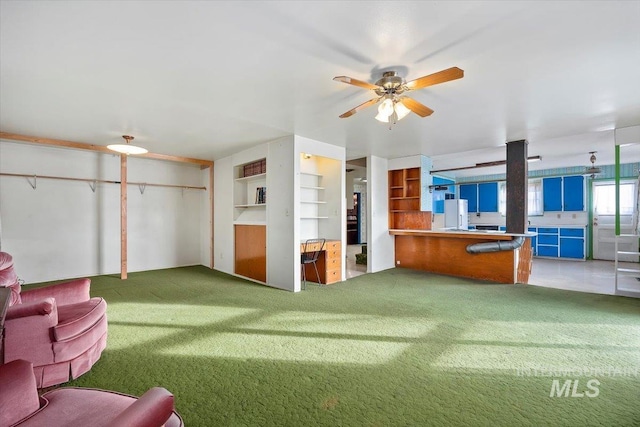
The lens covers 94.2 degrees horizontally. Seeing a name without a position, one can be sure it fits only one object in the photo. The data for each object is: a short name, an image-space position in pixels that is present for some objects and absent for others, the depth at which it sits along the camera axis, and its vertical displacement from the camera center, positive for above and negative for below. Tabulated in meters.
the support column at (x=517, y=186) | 5.30 +0.50
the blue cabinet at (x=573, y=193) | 8.19 +0.58
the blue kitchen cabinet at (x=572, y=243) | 7.91 -0.78
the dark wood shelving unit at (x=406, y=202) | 6.66 +0.29
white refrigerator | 9.26 +0.04
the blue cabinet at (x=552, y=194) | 8.50 +0.59
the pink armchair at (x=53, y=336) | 2.02 -0.88
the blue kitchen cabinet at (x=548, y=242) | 8.29 -0.78
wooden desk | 5.35 -0.94
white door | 7.79 -0.08
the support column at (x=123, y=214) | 5.66 +0.01
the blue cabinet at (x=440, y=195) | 9.12 +0.65
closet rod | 5.15 +0.68
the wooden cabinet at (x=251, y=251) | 5.41 -0.71
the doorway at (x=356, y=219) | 7.25 -0.19
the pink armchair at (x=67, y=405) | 1.04 -0.80
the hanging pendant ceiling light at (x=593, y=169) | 6.87 +1.06
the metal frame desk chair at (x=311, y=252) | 5.02 -0.65
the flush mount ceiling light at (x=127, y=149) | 4.39 +0.99
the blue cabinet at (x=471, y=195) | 10.04 +0.67
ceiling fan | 2.26 +1.06
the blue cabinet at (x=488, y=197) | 9.64 +0.57
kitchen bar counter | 5.34 -0.84
